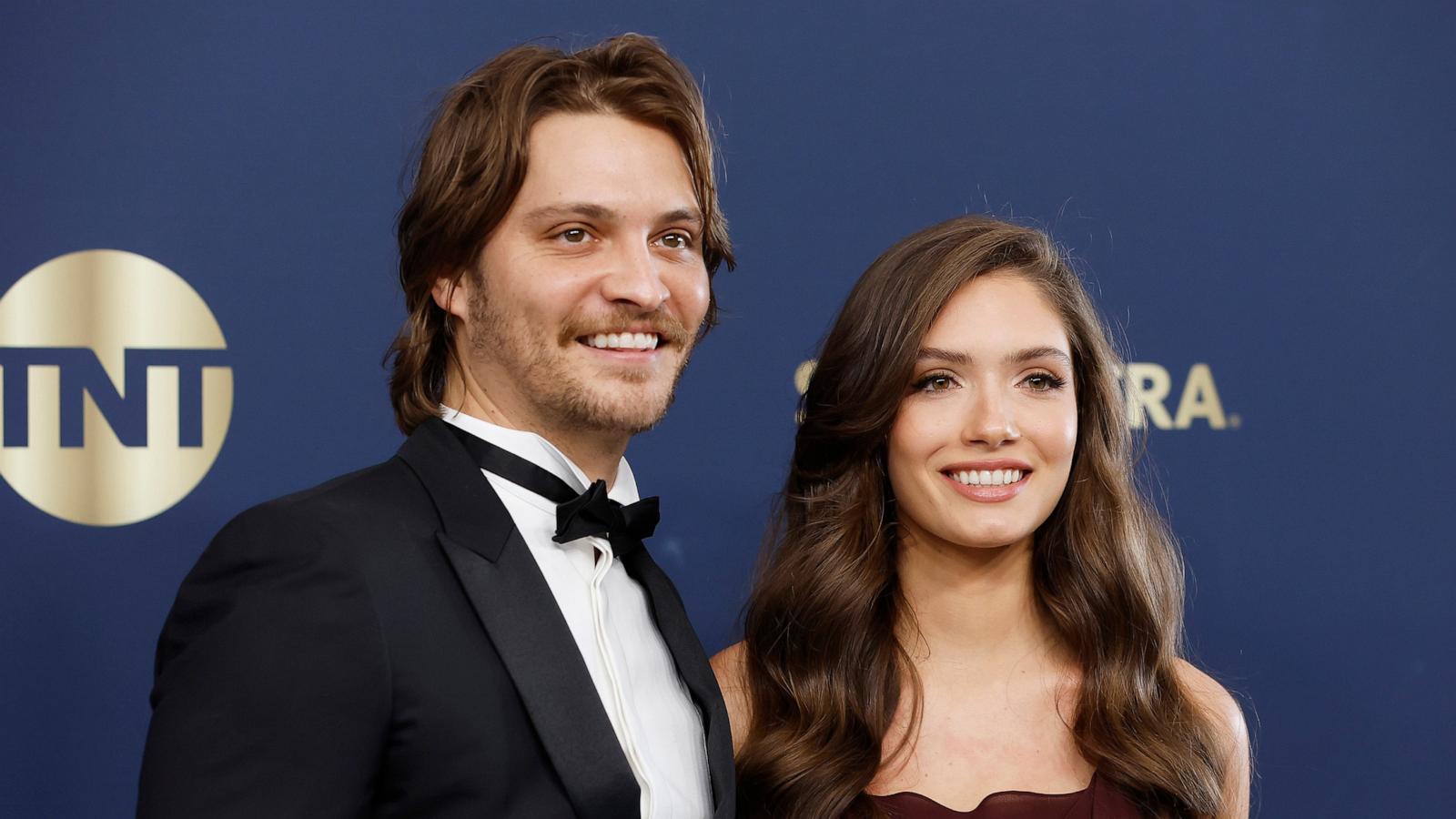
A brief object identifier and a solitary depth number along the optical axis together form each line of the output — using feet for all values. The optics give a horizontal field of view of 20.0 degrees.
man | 7.68
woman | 8.73
